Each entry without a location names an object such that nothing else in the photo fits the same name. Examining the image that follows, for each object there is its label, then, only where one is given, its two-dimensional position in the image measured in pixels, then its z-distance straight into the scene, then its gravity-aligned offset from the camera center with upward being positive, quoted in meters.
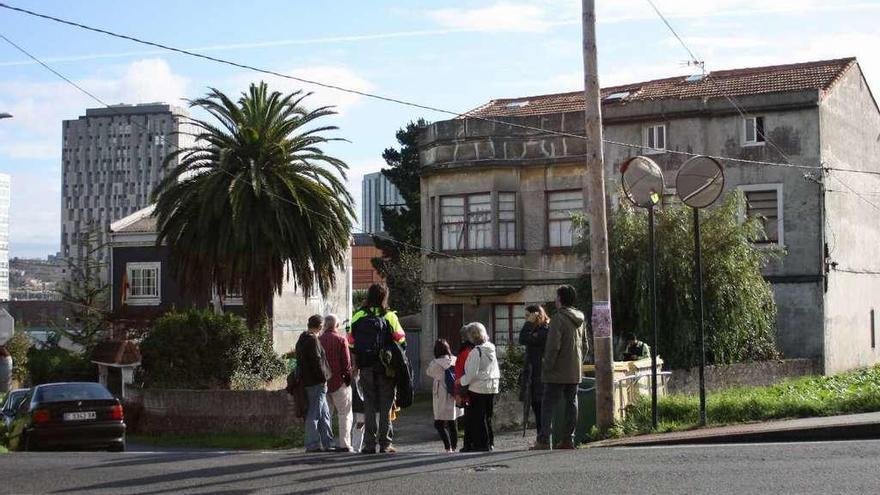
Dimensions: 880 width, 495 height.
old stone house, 33.97 +3.39
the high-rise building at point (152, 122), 187.38 +28.96
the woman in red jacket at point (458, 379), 14.32 -0.88
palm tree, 33.94 +2.84
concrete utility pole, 16.23 +0.87
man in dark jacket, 14.37 -0.89
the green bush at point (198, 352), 34.28 -1.21
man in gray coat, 13.71 -0.68
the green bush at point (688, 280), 27.75 +0.46
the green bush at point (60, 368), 41.84 -1.98
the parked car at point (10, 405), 25.23 -2.01
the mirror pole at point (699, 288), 15.81 +0.17
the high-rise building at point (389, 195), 186.51 +17.14
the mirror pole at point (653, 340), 15.71 -0.52
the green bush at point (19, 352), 46.53 -1.63
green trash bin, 17.62 -1.52
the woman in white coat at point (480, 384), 14.20 -0.92
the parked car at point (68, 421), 20.55 -1.86
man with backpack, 13.52 -0.55
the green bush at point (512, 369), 26.91 -1.44
